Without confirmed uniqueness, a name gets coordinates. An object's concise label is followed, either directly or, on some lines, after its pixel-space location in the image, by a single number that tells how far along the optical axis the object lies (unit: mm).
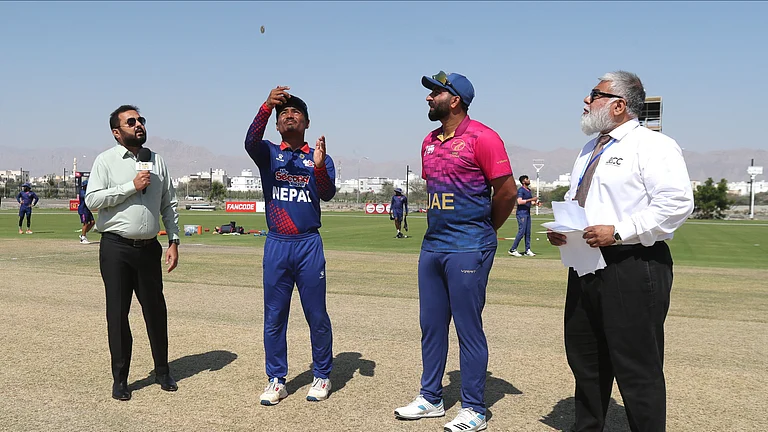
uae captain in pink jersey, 4672
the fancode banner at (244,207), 62281
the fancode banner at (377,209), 62000
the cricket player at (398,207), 25344
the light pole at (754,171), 82638
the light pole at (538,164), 74500
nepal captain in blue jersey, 5340
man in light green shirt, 5242
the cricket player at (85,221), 20441
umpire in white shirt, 3670
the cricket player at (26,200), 25094
